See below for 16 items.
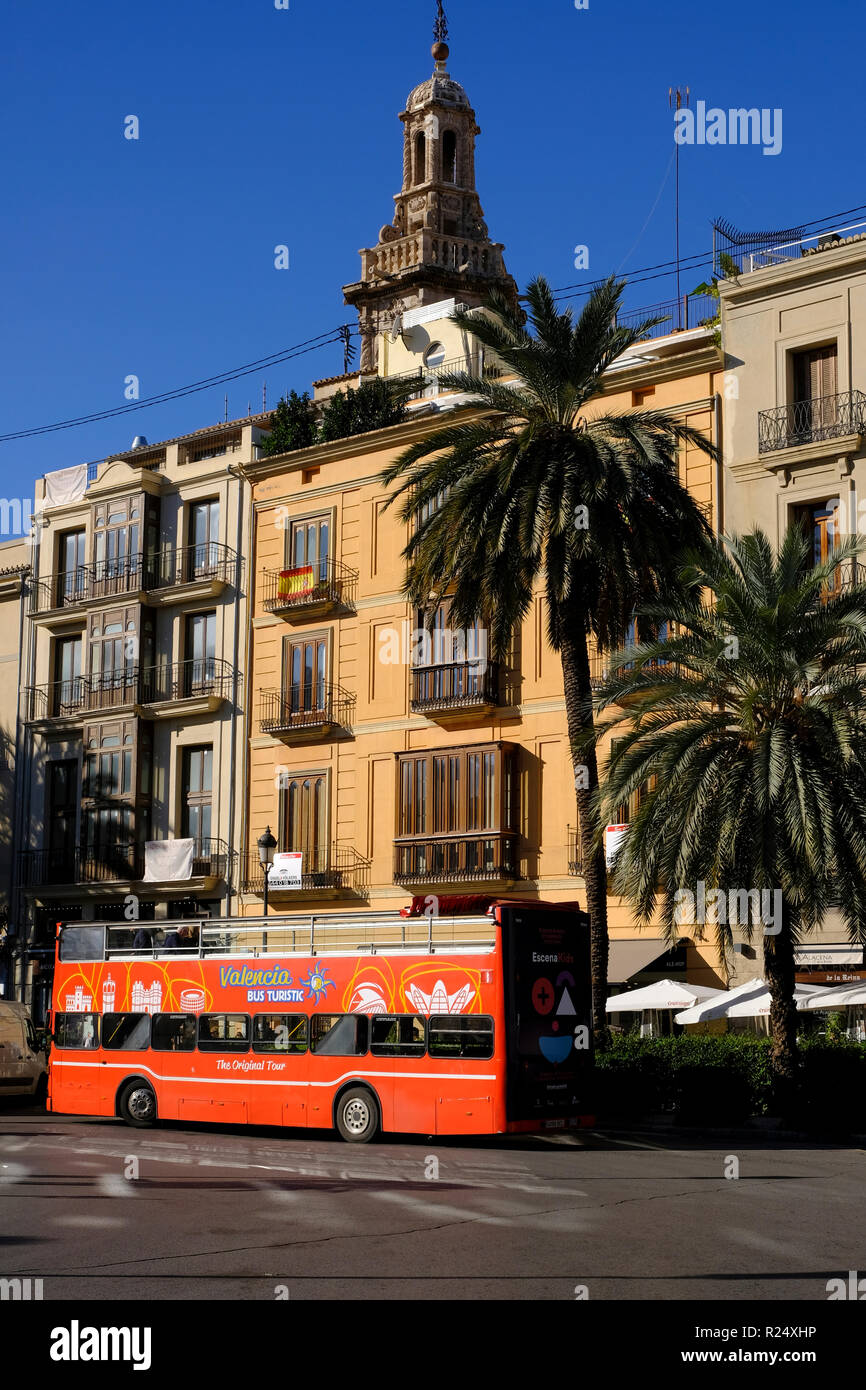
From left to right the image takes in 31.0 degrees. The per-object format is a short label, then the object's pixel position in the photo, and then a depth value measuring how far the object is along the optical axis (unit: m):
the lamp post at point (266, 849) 32.06
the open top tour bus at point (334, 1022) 22.11
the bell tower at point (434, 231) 79.25
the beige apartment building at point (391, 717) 37.09
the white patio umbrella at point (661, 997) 30.36
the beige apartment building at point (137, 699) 45.16
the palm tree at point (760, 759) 23.70
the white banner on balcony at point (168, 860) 44.41
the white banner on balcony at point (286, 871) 41.50
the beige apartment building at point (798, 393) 33.62
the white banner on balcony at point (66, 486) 50.62
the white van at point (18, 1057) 31.89
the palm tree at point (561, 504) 28.36
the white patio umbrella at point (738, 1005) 28.69
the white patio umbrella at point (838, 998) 28.14
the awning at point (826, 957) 31.34
